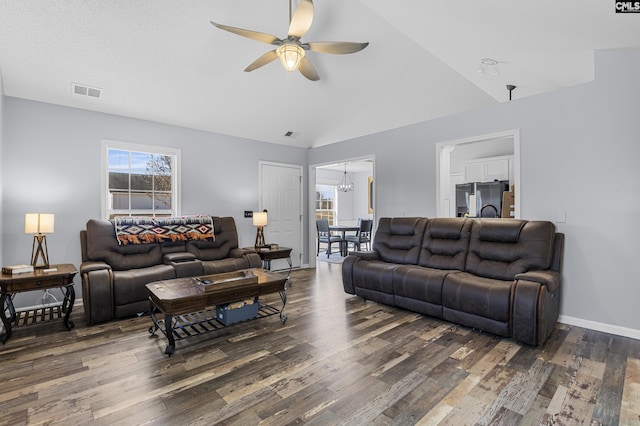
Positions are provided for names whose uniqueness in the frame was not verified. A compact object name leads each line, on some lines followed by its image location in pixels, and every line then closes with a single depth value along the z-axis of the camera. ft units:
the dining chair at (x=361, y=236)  25.03
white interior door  19.54
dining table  24.97
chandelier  31.78
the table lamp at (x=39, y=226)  10.64
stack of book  10.09
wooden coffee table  8.68
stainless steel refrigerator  19.33
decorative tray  9.57
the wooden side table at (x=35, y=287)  9.52
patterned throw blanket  13.21
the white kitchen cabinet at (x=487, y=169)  20.62
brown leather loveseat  10.83
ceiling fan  8.17
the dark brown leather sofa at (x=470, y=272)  9.05
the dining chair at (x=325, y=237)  24.90
